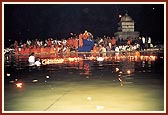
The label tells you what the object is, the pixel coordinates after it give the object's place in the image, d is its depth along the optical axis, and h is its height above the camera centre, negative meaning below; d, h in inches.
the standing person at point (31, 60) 1098.1 -15.6
